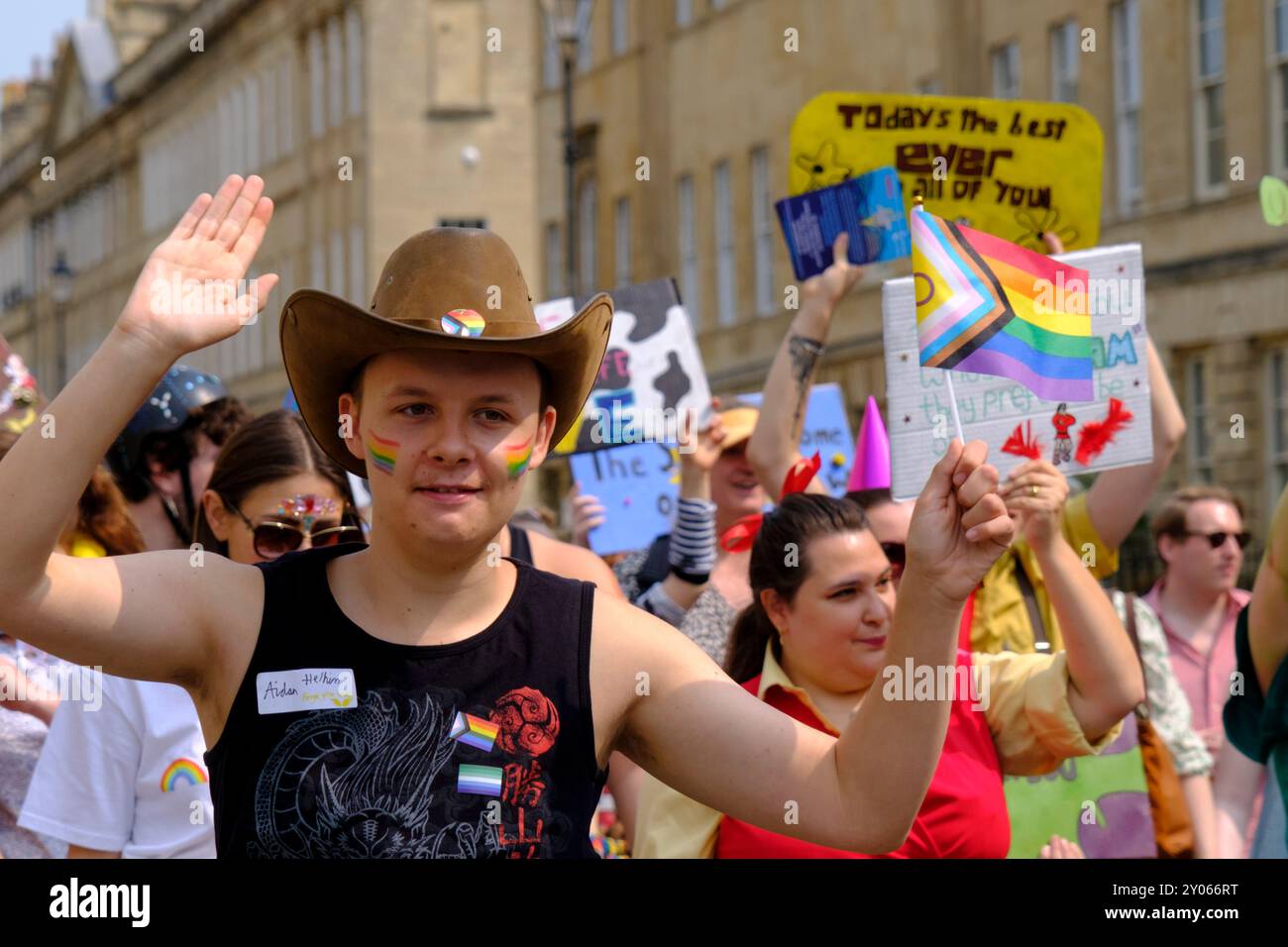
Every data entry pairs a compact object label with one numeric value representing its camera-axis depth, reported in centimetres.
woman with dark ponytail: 472
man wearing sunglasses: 851
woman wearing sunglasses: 511
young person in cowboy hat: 327
